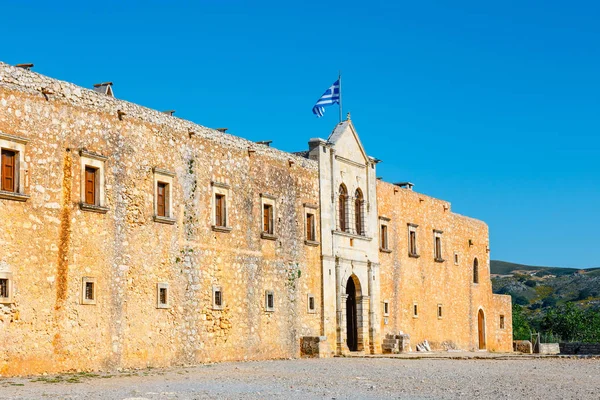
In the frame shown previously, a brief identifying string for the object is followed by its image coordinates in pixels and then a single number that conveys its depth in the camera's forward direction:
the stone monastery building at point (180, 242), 20.83
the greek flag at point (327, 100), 34.19
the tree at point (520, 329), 66.85
